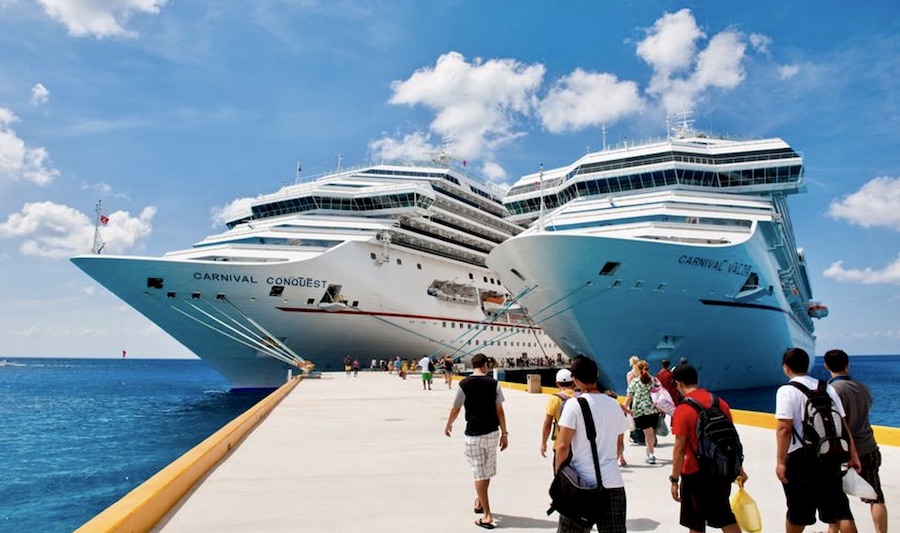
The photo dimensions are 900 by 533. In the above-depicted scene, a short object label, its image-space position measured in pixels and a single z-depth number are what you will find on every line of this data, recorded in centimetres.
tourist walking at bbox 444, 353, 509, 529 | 557
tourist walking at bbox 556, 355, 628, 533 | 385
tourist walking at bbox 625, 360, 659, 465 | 840
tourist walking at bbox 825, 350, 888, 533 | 457
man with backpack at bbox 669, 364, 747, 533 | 399
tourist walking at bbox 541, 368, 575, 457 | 589
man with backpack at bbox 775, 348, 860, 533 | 428
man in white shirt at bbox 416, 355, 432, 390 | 2125
